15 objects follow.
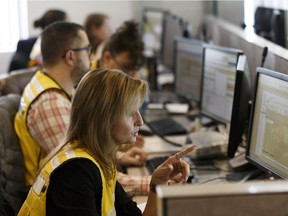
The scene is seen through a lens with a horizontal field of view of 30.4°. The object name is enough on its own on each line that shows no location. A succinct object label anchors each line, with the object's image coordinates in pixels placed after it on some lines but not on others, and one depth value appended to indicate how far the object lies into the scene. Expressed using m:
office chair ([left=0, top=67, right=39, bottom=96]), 2.81
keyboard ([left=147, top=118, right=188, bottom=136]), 2.80
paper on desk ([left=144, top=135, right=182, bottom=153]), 2.50
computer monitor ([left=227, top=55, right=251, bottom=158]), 2.05
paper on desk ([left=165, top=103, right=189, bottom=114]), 3.30
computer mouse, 2.82
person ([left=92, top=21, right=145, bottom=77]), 2.72
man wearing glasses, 2.07
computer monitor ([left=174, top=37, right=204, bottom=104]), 3.10
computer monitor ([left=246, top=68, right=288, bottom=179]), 1.66
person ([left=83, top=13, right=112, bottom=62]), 3.94
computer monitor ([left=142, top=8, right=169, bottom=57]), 4.58
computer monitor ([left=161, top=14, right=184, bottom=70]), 3.99
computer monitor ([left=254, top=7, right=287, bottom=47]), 2.79
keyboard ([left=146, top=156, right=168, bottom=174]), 2.20
